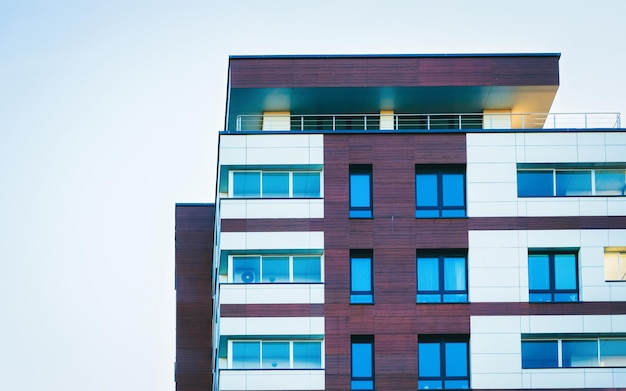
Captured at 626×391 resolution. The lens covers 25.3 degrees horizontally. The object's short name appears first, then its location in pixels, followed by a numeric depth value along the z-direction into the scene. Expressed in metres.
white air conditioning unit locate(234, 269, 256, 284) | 56.47
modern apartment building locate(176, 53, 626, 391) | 55.41
